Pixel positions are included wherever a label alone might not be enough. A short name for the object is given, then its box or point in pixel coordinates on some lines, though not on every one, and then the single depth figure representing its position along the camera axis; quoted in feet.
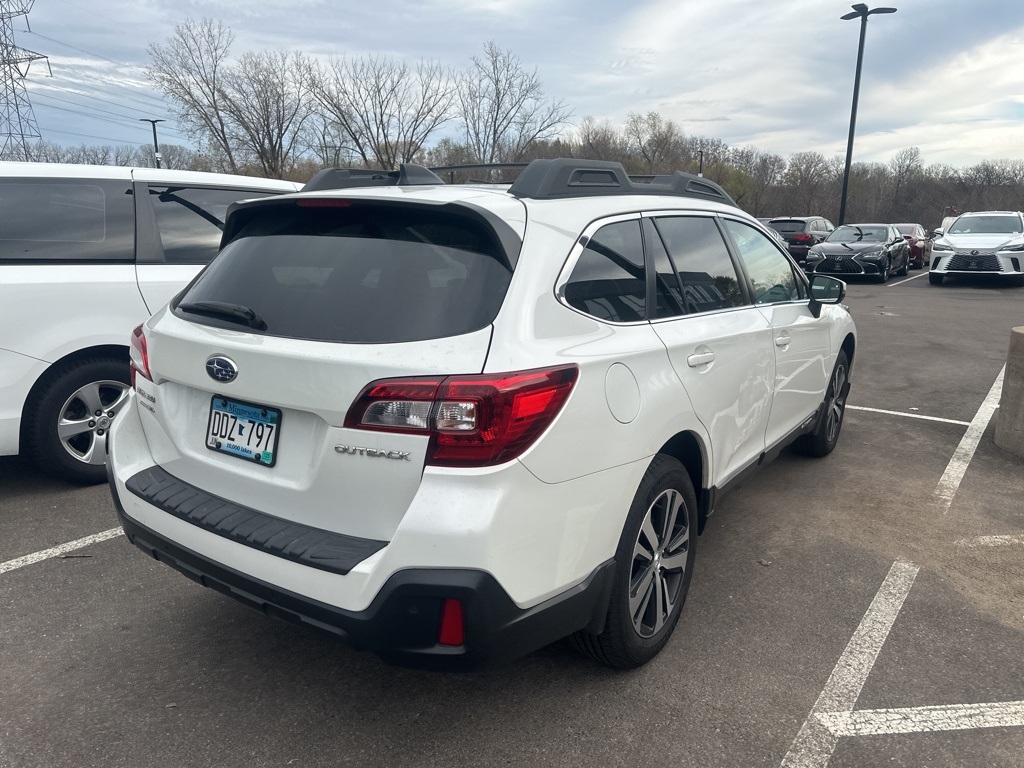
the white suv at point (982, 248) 56.49
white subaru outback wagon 6.59
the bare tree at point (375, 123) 115.96
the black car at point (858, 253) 62.69
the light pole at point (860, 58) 77.71
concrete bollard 17.13
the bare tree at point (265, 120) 122.72
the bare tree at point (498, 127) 119.85
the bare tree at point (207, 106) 121.29
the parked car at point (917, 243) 77.82
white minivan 13.60
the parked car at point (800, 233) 71.20
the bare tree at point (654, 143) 186.29
